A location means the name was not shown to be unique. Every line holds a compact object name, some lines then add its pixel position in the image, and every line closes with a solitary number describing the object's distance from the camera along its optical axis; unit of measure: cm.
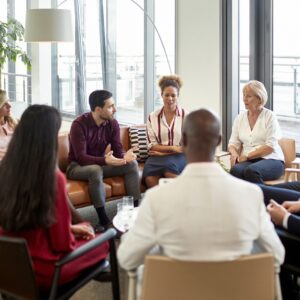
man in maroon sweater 430
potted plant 723
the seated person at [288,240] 252
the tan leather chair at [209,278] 176
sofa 422
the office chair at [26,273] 210
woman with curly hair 465
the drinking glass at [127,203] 330
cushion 507
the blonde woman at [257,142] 446
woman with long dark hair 216
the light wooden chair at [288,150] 473
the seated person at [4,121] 446
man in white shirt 175
